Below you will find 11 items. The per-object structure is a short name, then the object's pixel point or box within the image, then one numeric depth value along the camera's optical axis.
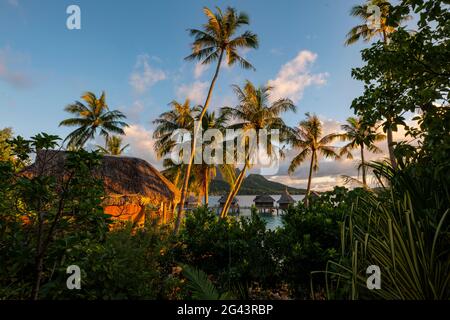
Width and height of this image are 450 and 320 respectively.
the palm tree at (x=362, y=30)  16.35
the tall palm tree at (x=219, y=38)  15.29
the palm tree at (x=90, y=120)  24.48
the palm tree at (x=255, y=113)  18.20
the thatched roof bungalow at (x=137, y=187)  12.04
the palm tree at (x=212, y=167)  19.98
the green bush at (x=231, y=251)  2.84
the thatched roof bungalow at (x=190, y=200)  37.91
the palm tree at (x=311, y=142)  24.14
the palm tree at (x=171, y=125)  22.06
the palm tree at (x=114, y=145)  29.33
